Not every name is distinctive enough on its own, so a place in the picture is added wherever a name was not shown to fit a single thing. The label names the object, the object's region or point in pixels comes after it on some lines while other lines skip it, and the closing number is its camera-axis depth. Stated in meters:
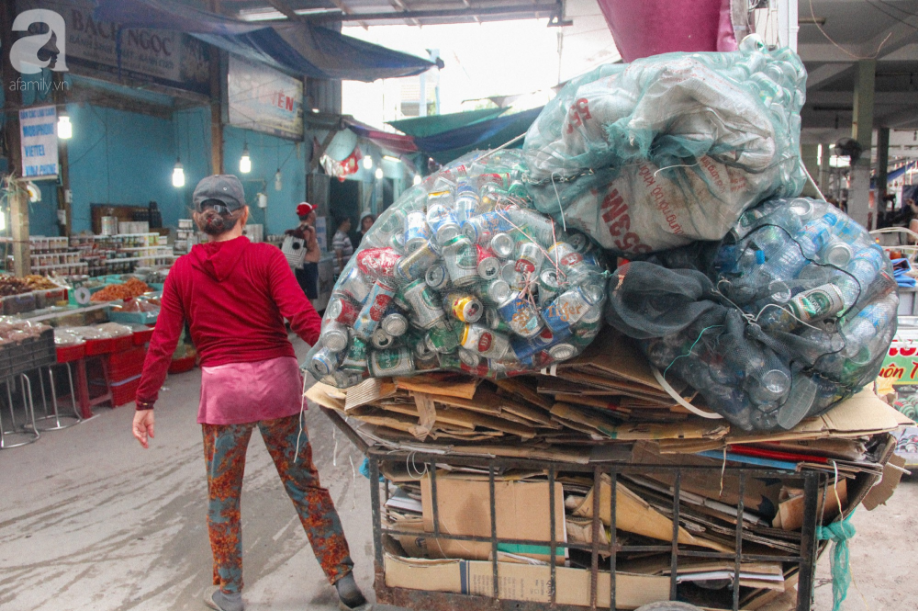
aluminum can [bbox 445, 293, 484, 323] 1.79
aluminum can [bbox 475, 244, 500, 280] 1.78
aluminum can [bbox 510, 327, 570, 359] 1.82
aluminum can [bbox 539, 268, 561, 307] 1.79
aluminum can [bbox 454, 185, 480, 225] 1.89
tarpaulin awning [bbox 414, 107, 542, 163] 8.84
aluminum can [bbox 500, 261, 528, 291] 1.79
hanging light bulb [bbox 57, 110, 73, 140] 6.84
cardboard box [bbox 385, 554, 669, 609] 1.94
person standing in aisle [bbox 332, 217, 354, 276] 11.64
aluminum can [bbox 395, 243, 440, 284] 1.83
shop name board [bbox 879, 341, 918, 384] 3.96
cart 1.82
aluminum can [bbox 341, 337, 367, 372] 1.94
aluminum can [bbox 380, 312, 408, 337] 1.88
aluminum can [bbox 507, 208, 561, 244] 1.90
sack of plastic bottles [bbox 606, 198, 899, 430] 1.66
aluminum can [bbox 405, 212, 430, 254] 1.87
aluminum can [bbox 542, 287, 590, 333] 1.77
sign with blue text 6.50
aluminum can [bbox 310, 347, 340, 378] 1.92
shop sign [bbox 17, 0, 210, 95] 6.93
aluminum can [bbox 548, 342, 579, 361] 1.83
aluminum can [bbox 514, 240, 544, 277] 1.80
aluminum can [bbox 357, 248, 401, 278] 1.90
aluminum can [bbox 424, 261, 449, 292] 1.82
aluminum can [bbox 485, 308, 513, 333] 1.81
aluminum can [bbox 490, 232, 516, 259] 1.81
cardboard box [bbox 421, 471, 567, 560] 2.00
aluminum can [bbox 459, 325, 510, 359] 1.80
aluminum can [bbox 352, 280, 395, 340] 1.88
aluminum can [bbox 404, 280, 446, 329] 1.83
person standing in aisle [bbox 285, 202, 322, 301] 9.12
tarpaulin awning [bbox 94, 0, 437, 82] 6.00
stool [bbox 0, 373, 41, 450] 4.96
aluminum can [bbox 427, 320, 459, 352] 1.87
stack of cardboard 1.86
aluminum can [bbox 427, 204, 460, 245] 1.81
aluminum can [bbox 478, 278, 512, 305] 1.77
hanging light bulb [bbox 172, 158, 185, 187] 9.55
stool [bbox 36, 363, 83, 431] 5.37
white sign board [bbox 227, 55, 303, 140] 9.47
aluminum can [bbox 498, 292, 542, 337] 1.77
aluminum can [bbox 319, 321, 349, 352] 1.93
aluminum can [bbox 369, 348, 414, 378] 1.95
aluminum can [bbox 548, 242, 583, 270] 1.84
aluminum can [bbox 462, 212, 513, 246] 1.83
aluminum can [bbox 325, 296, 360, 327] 1.96
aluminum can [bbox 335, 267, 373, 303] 1.96
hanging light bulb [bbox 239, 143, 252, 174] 10.31
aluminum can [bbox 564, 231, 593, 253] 1.91
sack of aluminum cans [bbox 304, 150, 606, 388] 1.79
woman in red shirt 2.69
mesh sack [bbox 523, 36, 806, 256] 1.52
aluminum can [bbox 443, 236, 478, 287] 1.78
